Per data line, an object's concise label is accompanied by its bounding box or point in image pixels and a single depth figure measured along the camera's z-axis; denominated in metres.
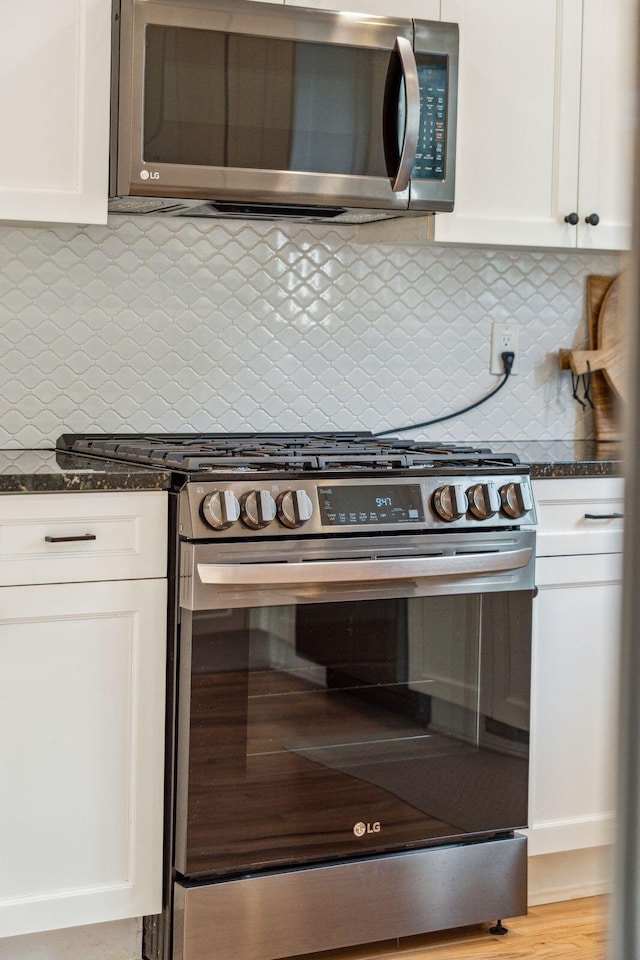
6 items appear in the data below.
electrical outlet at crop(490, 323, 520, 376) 3.03
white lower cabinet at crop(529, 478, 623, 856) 2.44
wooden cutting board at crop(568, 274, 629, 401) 3.05
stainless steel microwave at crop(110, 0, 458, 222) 2.25
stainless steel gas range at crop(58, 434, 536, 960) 2.02
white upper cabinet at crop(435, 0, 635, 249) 2.63
